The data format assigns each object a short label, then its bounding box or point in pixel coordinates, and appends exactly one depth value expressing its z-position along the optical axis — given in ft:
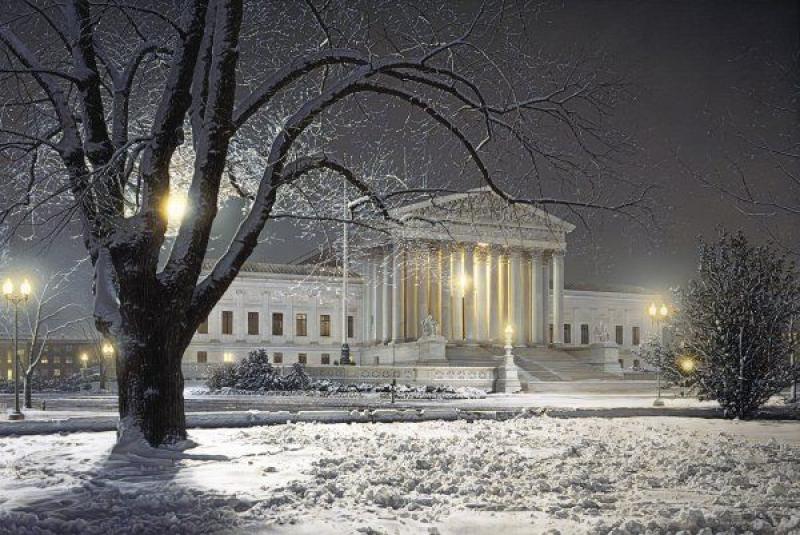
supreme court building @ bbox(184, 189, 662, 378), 236.22
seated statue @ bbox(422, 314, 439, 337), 205.57
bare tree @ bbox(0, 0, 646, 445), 39.83
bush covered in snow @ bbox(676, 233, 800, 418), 70.08
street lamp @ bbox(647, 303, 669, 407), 122.07
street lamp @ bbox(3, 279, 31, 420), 87.92
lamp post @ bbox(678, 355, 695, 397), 75.34
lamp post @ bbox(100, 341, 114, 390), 169.95
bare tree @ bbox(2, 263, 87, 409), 106.93
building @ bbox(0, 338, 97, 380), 444.14
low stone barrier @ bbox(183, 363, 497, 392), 147.95
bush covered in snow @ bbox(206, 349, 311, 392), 136.56
